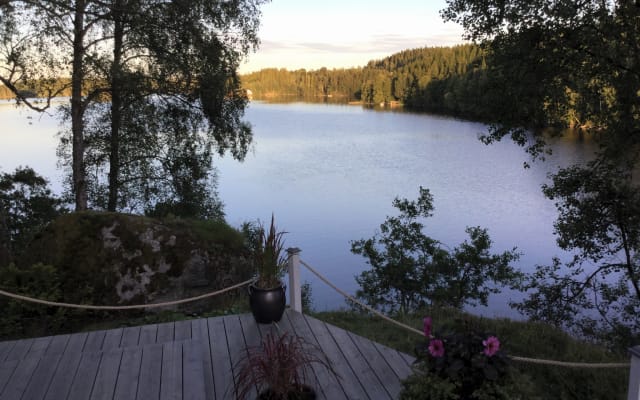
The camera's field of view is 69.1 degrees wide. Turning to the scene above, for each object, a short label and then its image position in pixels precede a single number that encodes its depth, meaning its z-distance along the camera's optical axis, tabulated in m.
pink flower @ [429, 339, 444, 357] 2.92
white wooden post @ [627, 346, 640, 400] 2.62
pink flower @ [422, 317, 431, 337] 3.07
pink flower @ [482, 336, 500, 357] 2.83
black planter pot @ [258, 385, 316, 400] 3.27
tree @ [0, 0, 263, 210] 10.95
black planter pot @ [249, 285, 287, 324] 5.12
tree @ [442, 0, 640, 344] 7.99
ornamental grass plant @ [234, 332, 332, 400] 3.13
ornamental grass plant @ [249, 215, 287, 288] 5.01
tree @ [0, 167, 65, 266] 12.42
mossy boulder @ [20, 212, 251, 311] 6.76
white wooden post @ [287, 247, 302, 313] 5.34
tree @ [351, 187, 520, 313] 11.11
